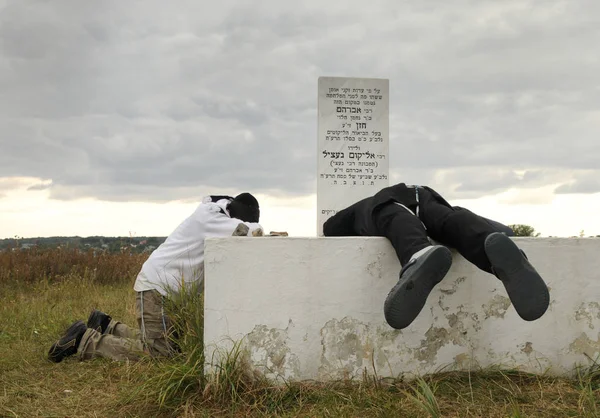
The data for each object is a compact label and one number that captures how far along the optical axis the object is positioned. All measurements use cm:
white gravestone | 657
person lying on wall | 320
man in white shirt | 446
